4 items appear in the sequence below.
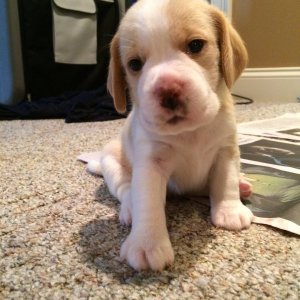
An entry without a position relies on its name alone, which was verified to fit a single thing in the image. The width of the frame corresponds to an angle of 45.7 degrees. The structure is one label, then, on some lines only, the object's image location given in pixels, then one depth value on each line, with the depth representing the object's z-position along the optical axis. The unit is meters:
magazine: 0.27
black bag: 0.93
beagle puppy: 0.23
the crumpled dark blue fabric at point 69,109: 0.78
